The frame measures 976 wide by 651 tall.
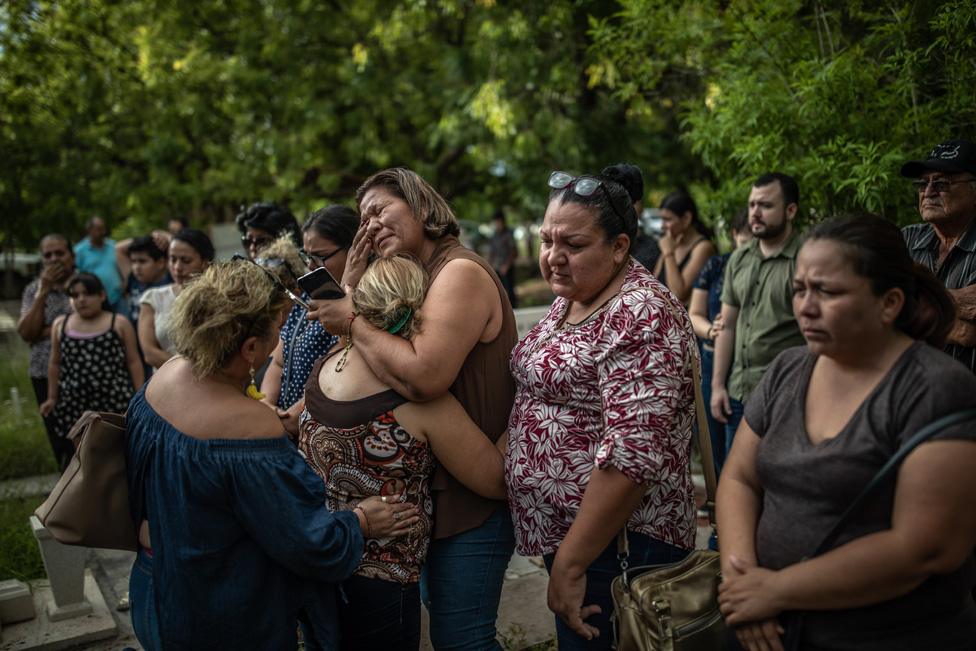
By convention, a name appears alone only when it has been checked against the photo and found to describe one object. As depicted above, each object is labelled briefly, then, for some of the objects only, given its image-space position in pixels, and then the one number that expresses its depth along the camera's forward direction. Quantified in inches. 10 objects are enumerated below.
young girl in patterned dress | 215.0
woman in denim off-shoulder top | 80.1
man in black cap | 124.9
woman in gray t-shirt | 65.1
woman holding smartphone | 128.3
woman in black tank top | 227.9
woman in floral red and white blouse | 81.4
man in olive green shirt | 172.9
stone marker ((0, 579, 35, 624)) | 161.6
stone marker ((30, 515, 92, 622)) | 160.1
